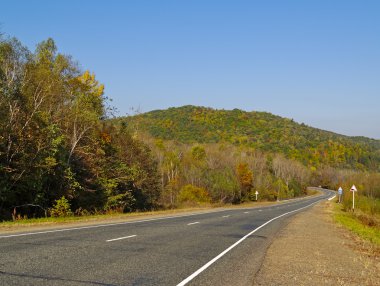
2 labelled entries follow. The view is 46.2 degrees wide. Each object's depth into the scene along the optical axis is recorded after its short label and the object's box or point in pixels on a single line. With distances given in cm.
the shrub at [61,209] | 2800
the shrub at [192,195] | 6431
